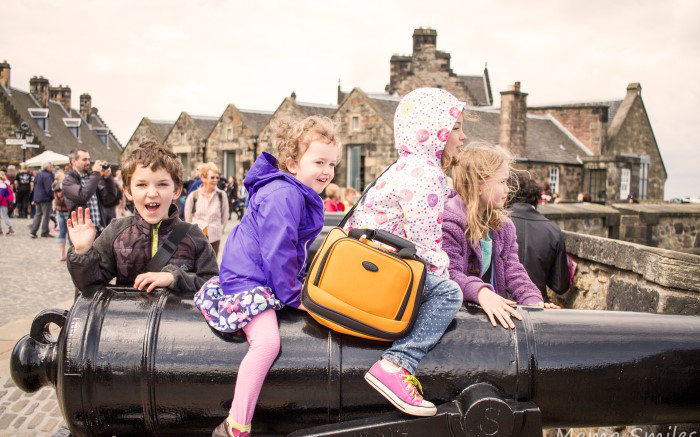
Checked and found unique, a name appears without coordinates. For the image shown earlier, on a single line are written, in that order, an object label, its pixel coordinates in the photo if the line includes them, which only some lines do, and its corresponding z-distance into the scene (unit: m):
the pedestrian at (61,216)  10.31
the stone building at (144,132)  38.56
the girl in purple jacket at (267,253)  2.14
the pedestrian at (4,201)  15.55
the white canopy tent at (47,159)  24.14
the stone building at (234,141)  33.03
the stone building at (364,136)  26.80
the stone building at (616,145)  33.09
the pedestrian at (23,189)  21.64
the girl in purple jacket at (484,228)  2.87
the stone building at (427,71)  34.47
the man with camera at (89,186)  8.10
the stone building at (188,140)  35.69
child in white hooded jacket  2.12
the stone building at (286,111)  30.91
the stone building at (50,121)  35.66
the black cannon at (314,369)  2.18
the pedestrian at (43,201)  15.23
